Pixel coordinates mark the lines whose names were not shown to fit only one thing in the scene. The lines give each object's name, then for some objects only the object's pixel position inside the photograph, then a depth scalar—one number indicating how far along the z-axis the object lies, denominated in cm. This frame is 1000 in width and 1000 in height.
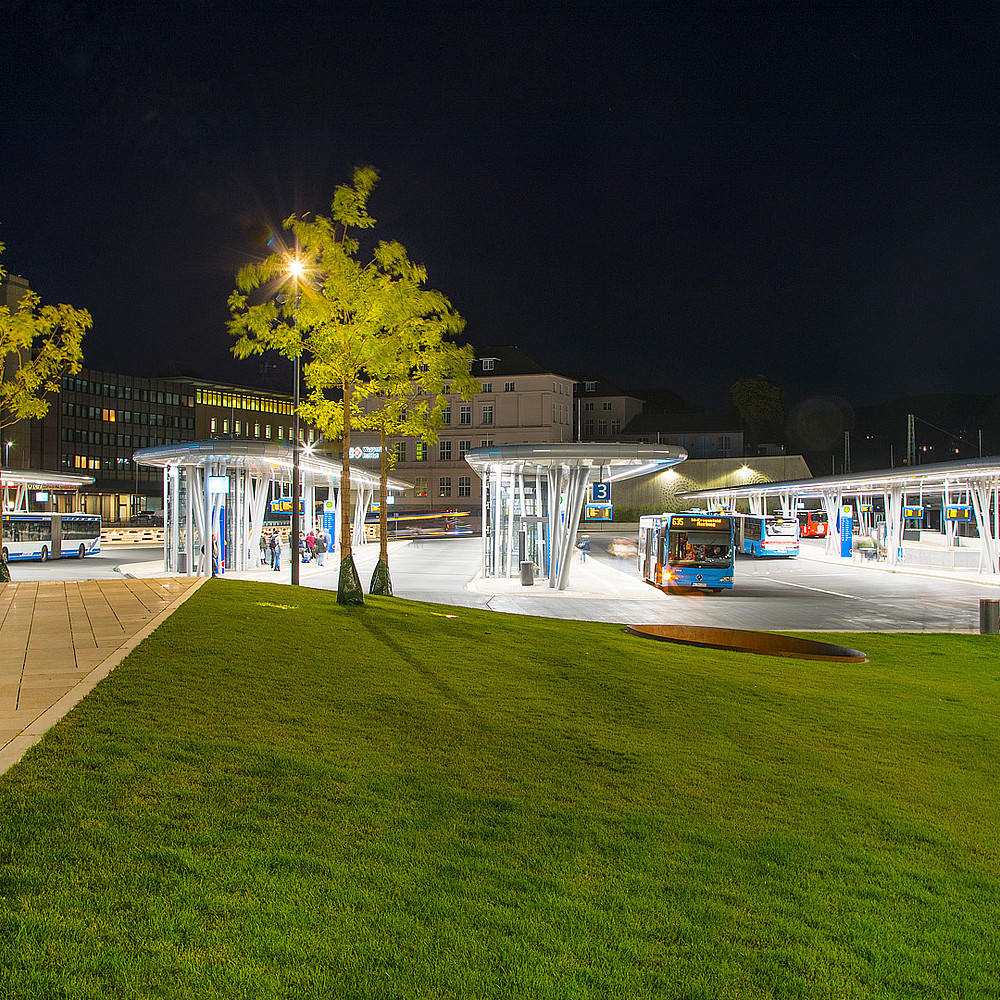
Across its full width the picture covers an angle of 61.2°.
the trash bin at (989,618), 1766
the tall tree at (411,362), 1605
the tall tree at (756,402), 9744
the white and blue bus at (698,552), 2722
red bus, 6962
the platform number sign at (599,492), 3030
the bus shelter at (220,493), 2875
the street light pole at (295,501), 2338
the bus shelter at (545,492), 2606
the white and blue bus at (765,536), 5094
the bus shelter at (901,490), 3319
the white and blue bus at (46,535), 4006
